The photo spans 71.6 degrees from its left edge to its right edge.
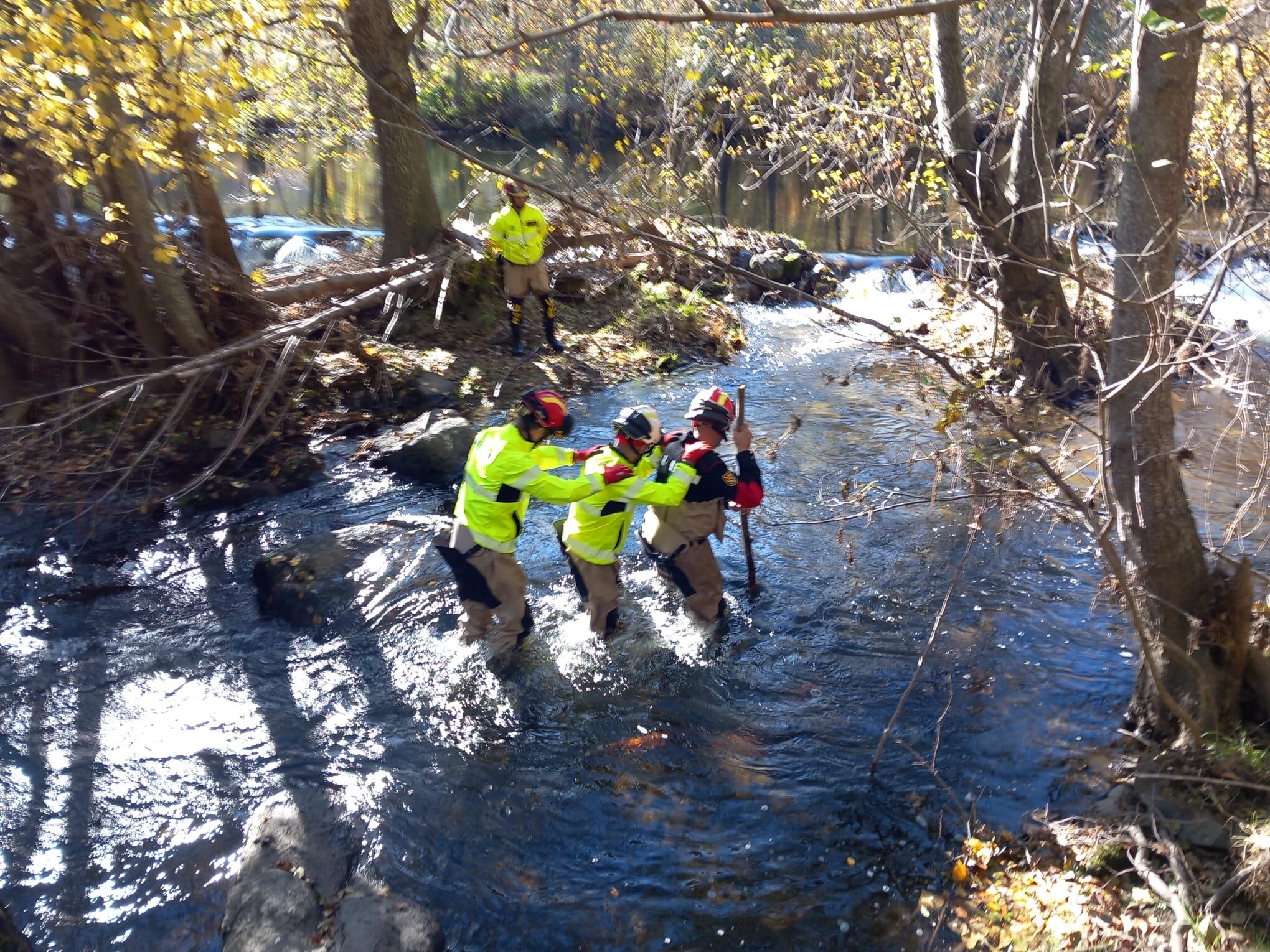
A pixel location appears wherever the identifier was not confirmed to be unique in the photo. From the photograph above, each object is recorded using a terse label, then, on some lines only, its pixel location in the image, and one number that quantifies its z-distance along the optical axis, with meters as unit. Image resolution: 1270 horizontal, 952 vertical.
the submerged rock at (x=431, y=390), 10.40
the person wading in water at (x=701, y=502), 5.92
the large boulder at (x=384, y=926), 3.92
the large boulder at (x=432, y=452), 8.81
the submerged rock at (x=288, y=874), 3.89
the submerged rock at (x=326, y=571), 6.67
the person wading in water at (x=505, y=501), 5.40
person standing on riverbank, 10.91
